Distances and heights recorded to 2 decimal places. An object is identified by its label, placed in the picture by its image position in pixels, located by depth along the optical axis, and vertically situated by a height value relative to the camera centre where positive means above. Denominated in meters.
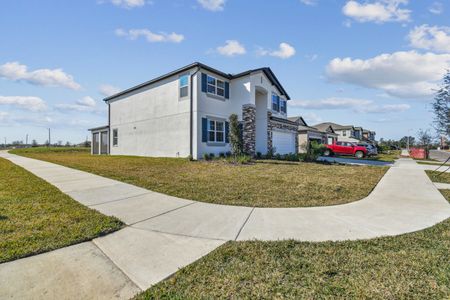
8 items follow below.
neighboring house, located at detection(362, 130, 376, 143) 65.41 +4.05
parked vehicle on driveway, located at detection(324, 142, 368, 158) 23.69 -0.14
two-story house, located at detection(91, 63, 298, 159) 15.38 +2.61
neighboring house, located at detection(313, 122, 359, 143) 48.53 +3.68
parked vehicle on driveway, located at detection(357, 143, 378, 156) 24.19 -0.15
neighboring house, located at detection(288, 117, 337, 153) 26.14 +1.54
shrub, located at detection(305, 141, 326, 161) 16.95 -0.26
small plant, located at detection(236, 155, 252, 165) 13.36 -0.66
